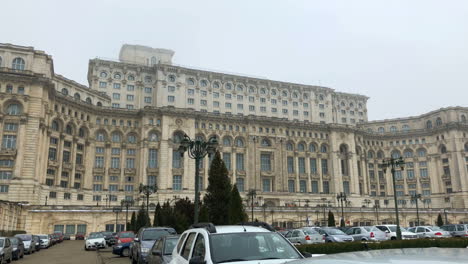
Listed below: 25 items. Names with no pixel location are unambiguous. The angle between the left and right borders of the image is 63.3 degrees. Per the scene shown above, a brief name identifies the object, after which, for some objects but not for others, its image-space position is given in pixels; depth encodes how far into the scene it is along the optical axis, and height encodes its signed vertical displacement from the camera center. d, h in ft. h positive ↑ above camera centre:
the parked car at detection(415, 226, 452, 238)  93.03 -7.26
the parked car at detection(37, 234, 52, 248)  119.85 -11.05
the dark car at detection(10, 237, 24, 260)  77.87 -8.62
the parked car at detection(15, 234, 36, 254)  94.22 -9.46
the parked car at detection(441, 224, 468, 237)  97.47 -7.17
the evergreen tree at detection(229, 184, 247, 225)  74.13 -0.98
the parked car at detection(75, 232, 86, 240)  190.90 -15.25
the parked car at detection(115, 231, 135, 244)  82.17 -7.01
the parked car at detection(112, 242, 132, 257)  81.10 -9.31
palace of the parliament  204.54 +43.18
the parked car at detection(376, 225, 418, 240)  94.38 -7.44
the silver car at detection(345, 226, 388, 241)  87.09 -7.10
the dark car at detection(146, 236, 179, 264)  35.65 -4.76
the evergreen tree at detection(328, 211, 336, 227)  170.89 -7.42
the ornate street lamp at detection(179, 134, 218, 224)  74.02 +11.41
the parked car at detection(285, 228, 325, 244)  81.61 -7.11
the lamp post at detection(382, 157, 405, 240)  87.49 +12.21
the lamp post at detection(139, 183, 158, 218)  161.07 +7.33
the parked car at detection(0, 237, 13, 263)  64.88 -7.74
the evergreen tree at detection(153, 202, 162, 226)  126.93 -4.42
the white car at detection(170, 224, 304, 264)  20.16 -2.37
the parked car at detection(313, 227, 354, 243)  82.84 -6.97
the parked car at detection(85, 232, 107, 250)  108.17 -10.34
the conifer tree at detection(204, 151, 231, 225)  74.13 +1.76
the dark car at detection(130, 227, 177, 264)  54.24 -5.27
